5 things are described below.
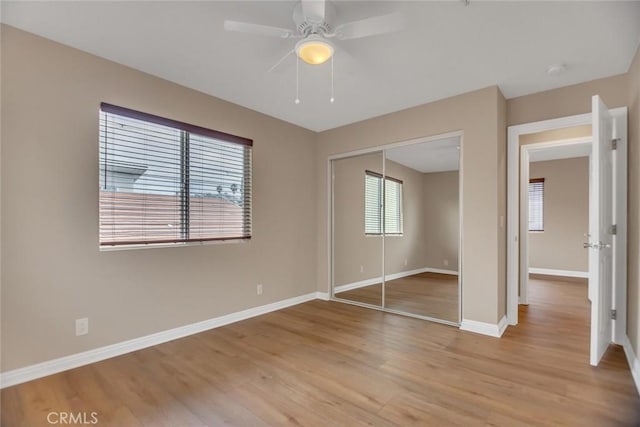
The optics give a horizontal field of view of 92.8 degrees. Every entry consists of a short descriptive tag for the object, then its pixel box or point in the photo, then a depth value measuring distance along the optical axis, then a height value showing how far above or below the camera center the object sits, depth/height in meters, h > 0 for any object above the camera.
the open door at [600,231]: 2.45 -0.13
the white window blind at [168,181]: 2.75 +0.35
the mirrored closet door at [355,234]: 4.53 -0.30
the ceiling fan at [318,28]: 1.81 +1.15
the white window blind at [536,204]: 7.11 +0.27
